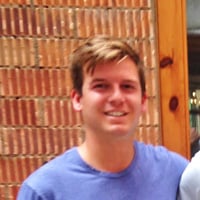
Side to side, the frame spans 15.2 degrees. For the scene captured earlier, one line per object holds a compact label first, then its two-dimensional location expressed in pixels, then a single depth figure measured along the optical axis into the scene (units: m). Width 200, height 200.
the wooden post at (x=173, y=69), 2.07
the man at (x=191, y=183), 1.72
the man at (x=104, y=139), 1.62
